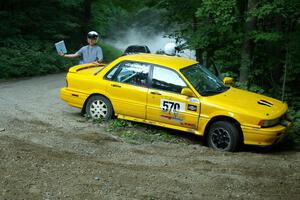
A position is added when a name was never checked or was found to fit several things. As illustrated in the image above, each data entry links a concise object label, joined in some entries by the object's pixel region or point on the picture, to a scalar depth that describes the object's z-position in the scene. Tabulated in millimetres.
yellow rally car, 8620
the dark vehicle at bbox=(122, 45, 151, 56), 25406
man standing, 11648
